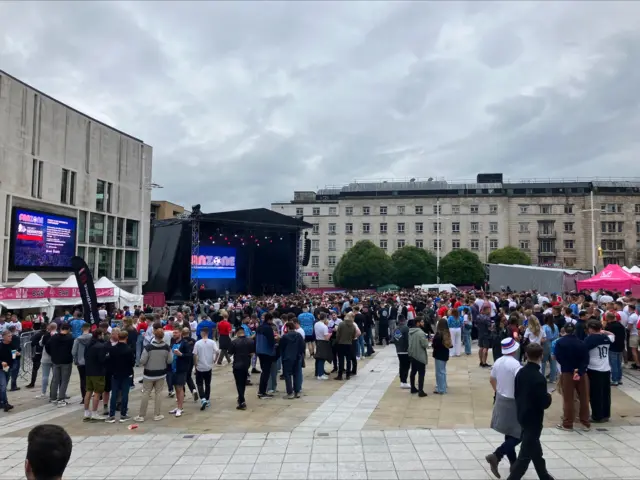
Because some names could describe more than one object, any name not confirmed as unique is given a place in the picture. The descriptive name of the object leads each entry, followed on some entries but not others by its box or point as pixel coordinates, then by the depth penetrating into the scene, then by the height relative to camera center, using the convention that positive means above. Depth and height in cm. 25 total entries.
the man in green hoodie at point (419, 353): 1025 -156
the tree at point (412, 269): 6125 +52
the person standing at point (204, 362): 958 -167
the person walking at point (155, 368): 882 -164
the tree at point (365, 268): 6084 +57
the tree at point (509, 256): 6247 +217
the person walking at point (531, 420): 529 -149
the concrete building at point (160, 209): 6844 +811
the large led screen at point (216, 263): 3834 +63
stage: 3684 +124
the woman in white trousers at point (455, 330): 1480 -165
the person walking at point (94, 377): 900 -184
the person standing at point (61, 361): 988 -175
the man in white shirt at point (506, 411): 577 -152
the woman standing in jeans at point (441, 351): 1024 -152
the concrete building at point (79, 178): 2333 +486
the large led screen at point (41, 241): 2363 +137
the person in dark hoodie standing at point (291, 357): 1045 -171
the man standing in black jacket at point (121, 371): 895 -173
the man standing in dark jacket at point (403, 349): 1072 -156
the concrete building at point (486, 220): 6875 +726
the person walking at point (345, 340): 1188 -154
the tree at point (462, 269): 6072 +53
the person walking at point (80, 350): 984 -152
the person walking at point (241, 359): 967 -163
